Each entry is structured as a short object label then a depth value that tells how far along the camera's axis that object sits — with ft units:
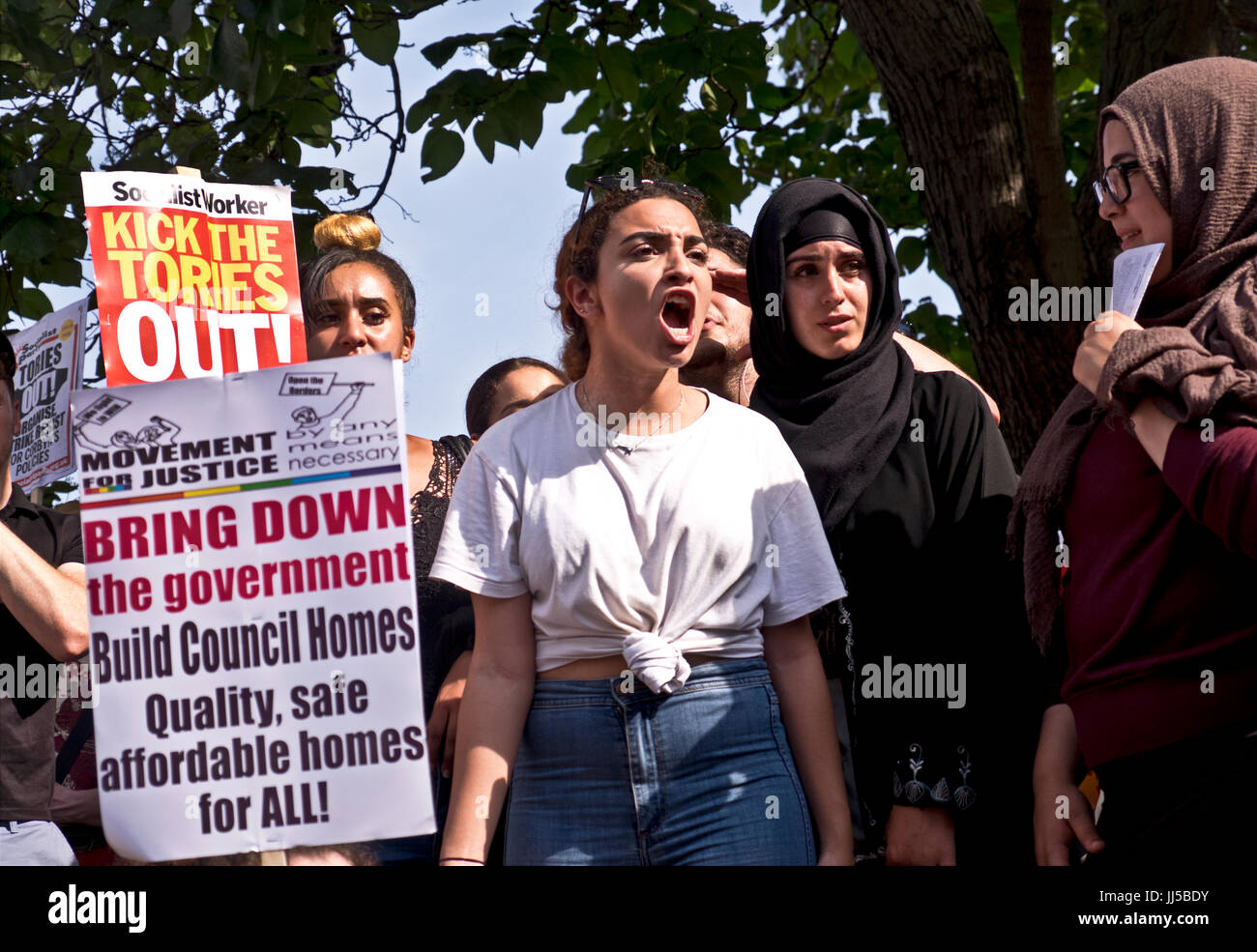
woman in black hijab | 9.86
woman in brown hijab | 8.03
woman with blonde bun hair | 11.44
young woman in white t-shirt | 9.02
